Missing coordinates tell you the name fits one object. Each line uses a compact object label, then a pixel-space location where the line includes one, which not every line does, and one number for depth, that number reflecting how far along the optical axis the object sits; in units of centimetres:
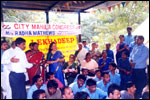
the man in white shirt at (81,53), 495
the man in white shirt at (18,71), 301
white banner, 408
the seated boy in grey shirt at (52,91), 323
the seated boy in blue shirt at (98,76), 389
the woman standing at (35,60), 383
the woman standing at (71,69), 398
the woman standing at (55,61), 388
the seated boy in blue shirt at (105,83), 362
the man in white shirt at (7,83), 344
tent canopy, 408
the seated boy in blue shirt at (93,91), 325
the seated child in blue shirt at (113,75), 386
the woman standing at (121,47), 446
